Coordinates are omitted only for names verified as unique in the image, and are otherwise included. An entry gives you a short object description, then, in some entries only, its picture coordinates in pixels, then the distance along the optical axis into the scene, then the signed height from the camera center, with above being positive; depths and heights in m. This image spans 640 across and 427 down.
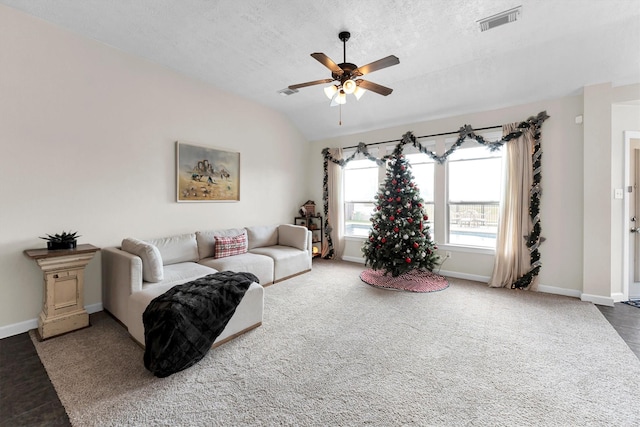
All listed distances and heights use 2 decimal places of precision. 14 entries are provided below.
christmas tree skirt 4.25 -1.14
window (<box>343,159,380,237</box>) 6.02 +0.42
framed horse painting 4.22 +0.63
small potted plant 2.84 -0.32
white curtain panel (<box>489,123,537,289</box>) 4.18 -0.02
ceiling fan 2.55 +1.38
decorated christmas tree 4.44 -0.29
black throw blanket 2.14 -0.93
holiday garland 4.09 +0.54
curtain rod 4.49 +1.43
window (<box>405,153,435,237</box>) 5.17 +0.68
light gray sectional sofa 2.78 -0.73
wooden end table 2.71 -0.81
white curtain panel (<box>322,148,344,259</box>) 6.25 +0.16
